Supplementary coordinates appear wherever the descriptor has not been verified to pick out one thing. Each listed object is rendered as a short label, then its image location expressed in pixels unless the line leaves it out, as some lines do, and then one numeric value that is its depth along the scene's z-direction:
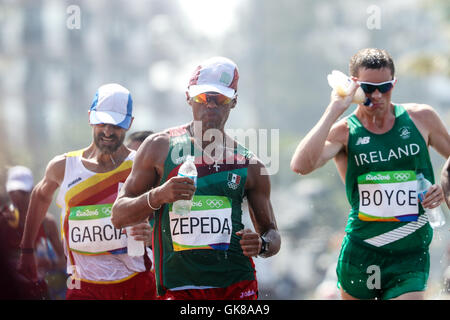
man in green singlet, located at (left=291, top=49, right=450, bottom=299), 12.13
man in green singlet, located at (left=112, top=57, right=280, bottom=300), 11.04
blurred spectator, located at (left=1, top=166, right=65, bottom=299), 17.89
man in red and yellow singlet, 13.59
